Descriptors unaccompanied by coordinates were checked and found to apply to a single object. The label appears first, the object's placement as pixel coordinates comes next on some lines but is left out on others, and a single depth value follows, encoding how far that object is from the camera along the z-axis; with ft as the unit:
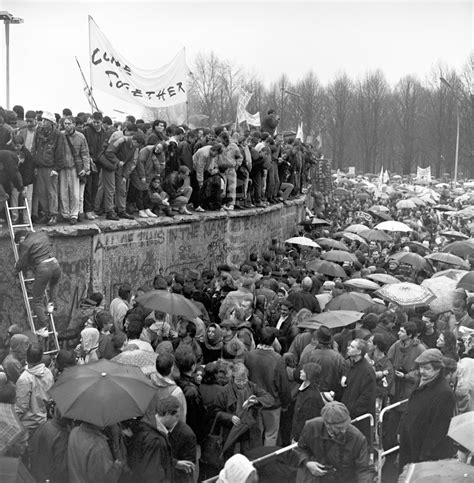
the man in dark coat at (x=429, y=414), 23.45
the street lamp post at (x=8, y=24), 50.04
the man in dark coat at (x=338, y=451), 20.04
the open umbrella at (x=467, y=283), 42.45
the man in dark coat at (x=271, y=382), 26.89
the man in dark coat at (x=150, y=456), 19.69
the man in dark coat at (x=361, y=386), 26.05
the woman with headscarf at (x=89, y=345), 29.22
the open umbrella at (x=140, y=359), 25.26
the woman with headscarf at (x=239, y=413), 23.72
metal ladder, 35.42
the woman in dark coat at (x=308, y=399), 24.47
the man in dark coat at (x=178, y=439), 20.63
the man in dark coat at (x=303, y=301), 37.93
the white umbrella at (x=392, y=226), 70.08
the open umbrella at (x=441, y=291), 40.45
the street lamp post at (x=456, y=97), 198.65
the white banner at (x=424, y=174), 194.90
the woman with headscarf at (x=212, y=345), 31.42
